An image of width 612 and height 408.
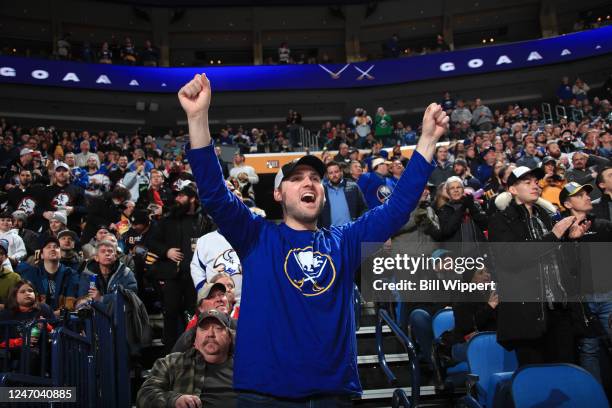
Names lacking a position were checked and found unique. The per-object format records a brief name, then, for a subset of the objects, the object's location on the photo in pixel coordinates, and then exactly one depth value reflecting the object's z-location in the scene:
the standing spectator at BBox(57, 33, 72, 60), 20.78
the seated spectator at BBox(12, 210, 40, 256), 6.89
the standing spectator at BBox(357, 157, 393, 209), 7.62
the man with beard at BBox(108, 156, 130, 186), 9.87
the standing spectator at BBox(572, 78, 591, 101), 18.47
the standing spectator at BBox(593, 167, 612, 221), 5.23
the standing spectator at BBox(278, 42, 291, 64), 23.36
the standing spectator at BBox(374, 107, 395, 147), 17.03
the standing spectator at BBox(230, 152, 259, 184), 9.27
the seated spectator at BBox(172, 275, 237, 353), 4.12
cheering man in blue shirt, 1.92
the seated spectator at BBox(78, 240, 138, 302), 5.32
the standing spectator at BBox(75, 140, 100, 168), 11.52
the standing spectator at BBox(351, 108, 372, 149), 16.85
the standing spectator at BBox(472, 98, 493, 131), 16.09
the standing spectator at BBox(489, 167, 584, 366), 3.71
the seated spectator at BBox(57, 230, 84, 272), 5.93
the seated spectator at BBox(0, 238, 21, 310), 5.38
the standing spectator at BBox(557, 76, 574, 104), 19.26
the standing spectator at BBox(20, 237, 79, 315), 5.49
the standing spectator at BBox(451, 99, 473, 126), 17.02
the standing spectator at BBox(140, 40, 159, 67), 22.17
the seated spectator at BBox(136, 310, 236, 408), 3.38
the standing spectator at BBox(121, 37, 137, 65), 21.75
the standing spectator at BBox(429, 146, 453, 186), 8.77
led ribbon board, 20.27
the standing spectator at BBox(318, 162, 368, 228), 6.86
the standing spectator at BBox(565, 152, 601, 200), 7.53
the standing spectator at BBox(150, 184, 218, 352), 5.26
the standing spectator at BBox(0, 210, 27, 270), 6.53
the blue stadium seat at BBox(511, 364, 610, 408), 3.33
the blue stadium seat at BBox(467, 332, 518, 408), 4.11
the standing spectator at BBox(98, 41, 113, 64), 21.22
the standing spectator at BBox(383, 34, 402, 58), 23.12
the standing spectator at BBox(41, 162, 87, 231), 7.93
